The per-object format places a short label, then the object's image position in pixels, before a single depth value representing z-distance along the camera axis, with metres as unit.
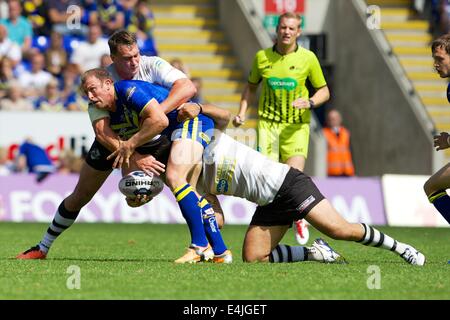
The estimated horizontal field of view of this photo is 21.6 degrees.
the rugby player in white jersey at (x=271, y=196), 8.74
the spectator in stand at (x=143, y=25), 20.55
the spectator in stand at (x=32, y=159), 17.14
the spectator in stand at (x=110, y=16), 20.44
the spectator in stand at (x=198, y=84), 17.91
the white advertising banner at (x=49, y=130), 17.78
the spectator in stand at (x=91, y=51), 19.48
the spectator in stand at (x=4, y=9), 20.09
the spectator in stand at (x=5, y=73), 18.67
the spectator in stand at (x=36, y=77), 18.91
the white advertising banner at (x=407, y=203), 16.86
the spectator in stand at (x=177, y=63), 13.17
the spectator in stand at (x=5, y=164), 17.41
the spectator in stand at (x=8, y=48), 19.14
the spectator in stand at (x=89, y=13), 20.25
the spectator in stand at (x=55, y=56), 19.20
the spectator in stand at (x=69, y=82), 18.69
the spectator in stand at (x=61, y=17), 20.05
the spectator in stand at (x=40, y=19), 20.12
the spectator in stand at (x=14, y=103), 18.08
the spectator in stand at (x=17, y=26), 19.66
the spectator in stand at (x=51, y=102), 18.27
